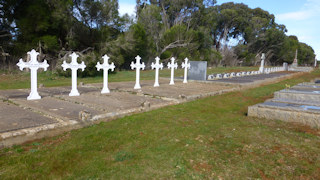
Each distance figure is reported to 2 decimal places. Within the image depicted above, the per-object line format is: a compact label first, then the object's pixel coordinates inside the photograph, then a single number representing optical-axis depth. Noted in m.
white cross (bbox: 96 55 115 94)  9.07
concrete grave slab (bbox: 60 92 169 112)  6.48
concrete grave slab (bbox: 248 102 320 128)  5.19
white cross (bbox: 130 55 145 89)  10.63
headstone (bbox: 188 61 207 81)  15.35
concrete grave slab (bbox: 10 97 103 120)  5.36
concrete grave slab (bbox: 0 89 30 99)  7.52
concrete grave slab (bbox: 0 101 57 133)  4.32
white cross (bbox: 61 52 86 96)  8.09
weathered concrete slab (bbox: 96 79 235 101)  8.82
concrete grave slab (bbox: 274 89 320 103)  7.59
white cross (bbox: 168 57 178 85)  13.01
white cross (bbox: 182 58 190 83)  14.04
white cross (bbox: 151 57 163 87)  11.80
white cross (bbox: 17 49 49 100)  7.01
